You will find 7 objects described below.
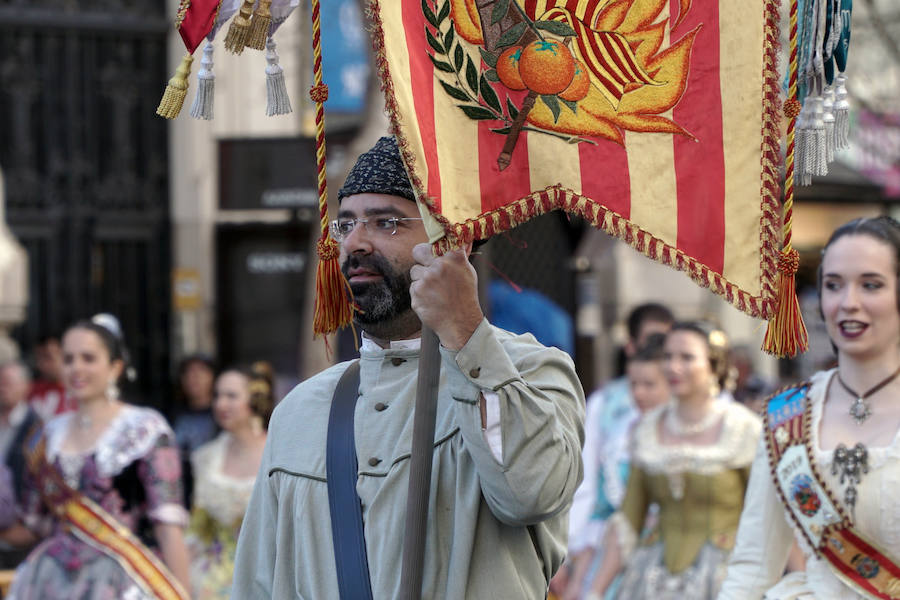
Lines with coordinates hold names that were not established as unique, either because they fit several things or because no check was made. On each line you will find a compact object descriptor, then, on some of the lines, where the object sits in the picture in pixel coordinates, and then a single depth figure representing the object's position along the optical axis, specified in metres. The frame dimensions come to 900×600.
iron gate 25.62
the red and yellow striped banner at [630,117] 5.58
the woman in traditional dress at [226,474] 14.24
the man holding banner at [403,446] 5.36
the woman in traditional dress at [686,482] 12.59
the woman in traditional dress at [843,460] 7.73
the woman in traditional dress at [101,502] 12.08
